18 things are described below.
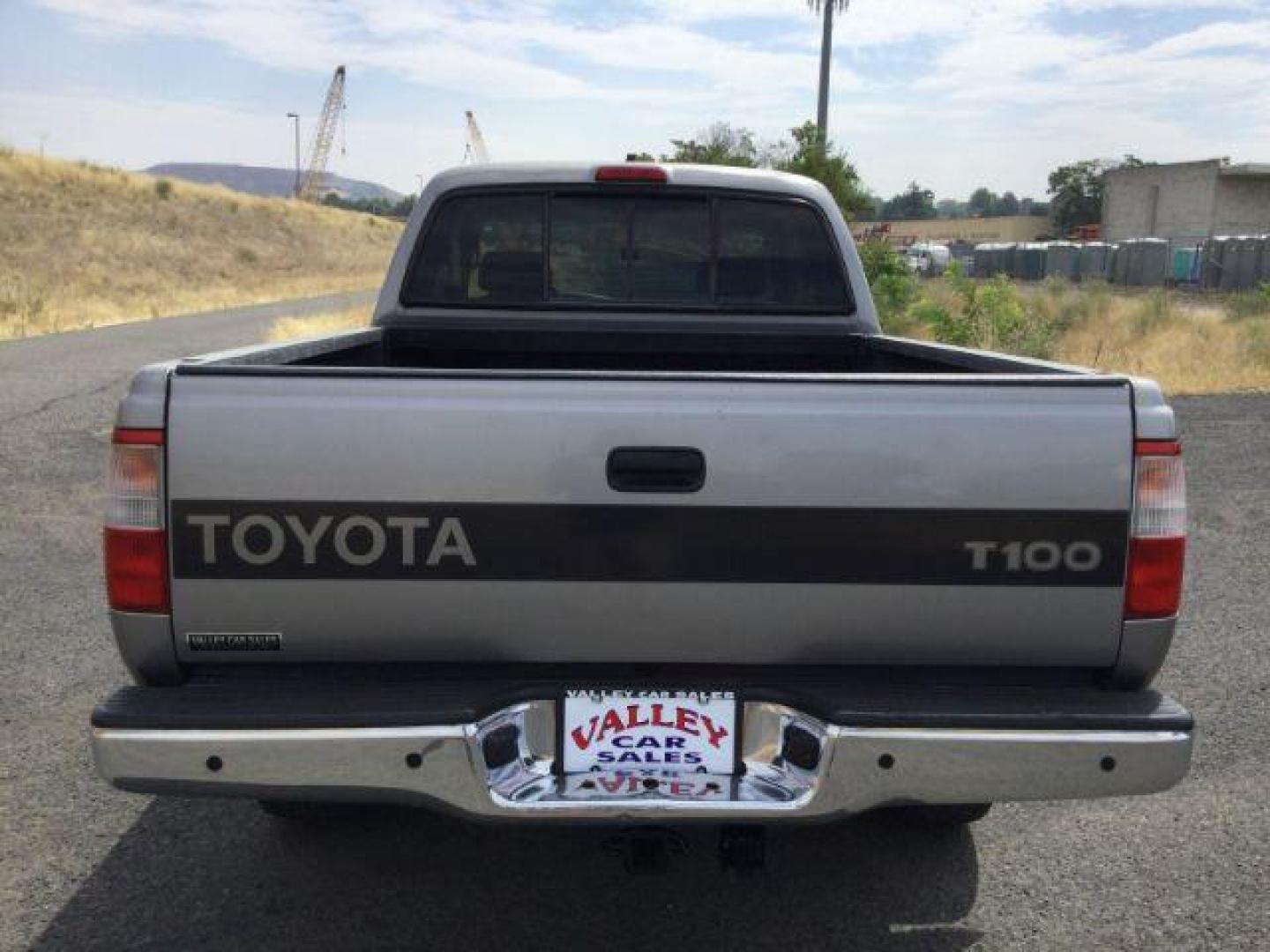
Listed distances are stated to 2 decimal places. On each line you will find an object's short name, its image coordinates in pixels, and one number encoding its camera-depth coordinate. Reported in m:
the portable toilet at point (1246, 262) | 42.66
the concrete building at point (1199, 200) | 60.22
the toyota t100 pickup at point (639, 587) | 2.45
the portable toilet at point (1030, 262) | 57.81
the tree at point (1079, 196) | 108.94
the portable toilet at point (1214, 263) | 45.09
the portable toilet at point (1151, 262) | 48.44
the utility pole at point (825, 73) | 28.91
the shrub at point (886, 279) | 22.08
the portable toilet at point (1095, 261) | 52.44
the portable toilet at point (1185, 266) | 47.42
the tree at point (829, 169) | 28.41
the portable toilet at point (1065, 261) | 54.84
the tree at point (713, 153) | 26.89
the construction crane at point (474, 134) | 134.50
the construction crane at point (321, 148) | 128.00
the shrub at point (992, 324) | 17.06
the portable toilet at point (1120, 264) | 50.16
